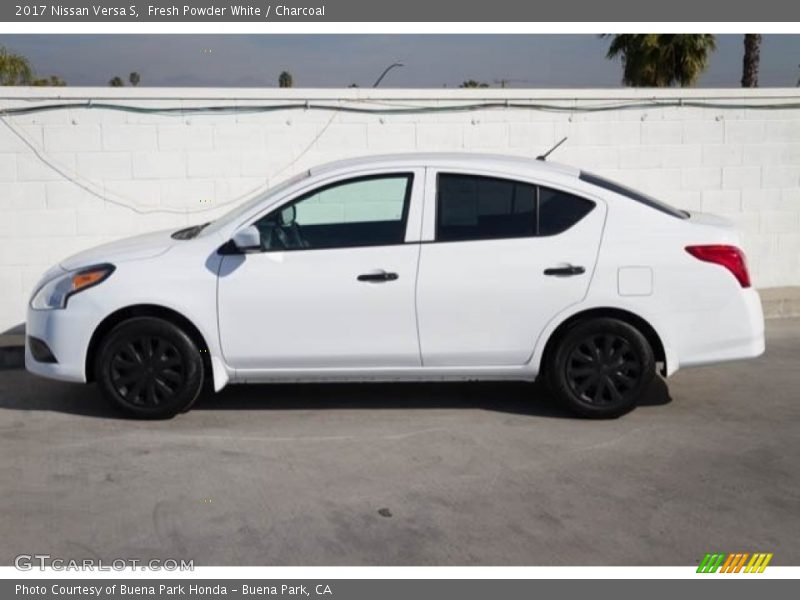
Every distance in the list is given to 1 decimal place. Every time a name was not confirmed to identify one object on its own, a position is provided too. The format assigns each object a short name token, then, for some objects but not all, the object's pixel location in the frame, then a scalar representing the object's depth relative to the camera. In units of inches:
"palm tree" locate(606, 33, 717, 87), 821.9
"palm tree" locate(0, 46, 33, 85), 1116.5
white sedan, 248.7
